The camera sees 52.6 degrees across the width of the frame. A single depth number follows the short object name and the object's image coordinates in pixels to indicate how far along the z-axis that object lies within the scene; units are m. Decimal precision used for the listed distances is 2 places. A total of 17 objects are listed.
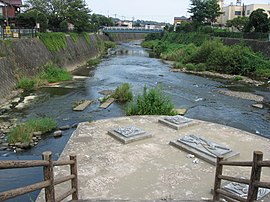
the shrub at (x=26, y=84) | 19.89
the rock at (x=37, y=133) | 11.69
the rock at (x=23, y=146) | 10.64
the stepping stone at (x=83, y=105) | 15.94
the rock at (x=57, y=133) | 11.89
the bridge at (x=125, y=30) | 73.31
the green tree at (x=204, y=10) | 53.75
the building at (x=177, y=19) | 111.71
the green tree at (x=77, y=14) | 41.62
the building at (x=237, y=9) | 58.00
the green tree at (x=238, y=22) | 48.84
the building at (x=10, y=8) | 35.00
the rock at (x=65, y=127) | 12.86
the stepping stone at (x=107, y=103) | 16.56
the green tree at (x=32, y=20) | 30.92
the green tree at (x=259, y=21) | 35.44
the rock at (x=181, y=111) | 15.39
